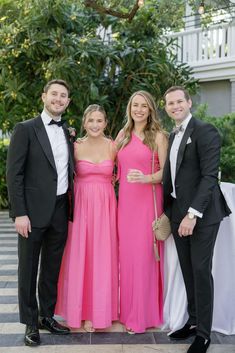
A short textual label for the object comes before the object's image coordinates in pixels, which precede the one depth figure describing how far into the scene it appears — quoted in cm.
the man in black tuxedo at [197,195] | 305
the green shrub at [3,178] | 992
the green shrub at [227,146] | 605
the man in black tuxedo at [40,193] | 322
